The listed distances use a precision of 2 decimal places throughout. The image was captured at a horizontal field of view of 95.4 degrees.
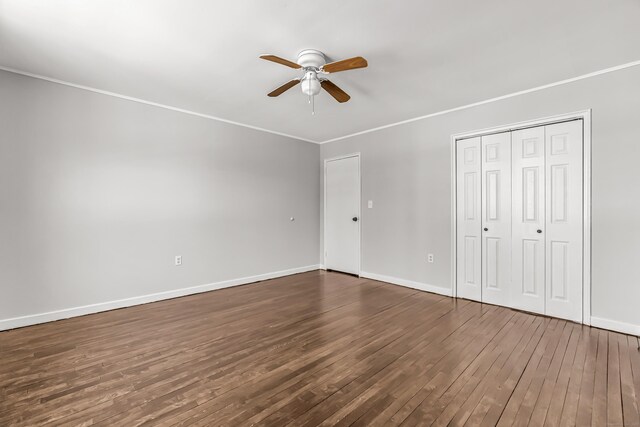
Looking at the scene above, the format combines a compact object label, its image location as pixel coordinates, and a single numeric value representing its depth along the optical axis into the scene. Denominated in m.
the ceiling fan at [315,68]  2.23
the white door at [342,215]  5.21
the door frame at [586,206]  2.95
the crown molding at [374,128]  2.86
